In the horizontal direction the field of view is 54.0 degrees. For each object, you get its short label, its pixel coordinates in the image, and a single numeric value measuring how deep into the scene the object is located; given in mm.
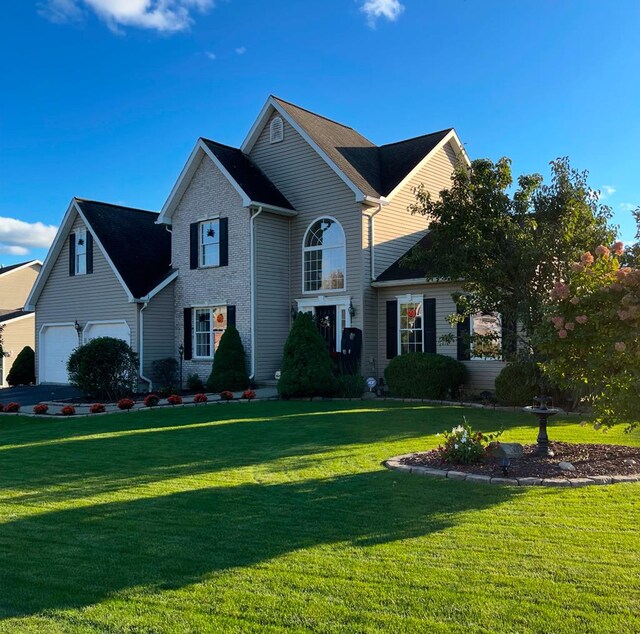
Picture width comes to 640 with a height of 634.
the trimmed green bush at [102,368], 18062
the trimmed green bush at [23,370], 27594
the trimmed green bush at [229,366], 19266
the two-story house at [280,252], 19375
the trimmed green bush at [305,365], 16875
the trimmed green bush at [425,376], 16469
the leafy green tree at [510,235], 10516
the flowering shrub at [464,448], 7910
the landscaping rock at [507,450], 8148
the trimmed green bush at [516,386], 14188
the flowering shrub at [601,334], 5840
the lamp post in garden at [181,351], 22109
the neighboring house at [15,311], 32012
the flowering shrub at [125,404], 15625
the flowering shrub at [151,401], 16094
